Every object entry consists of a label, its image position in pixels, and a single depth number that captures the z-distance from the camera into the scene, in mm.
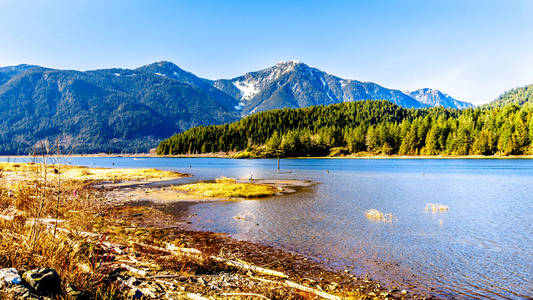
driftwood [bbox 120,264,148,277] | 10480
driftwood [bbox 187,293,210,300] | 9133
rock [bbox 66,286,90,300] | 6842
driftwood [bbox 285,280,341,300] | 10589
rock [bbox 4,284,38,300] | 6066
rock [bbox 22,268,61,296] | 6469
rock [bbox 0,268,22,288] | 6297
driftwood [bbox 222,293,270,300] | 9827
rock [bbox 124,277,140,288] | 9200
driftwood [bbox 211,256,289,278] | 12914
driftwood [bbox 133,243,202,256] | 13922
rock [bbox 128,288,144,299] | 8349
